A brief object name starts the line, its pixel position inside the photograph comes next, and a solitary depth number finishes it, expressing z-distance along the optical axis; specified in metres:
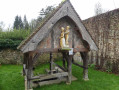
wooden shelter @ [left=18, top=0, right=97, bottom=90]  4.41
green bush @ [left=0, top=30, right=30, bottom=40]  11.44
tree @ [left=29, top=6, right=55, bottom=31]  21.20
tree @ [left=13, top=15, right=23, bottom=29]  39.69
